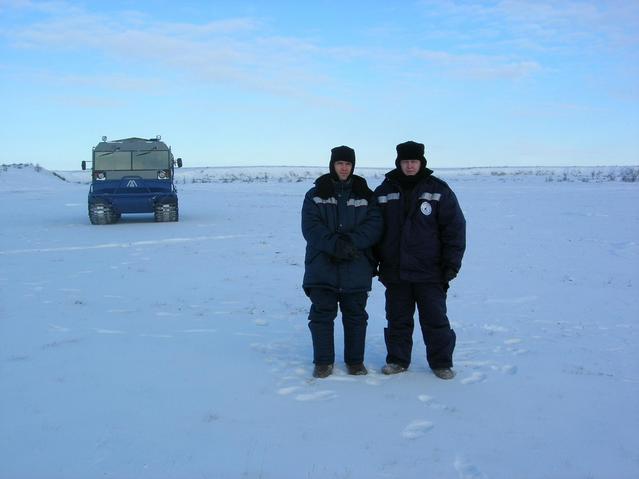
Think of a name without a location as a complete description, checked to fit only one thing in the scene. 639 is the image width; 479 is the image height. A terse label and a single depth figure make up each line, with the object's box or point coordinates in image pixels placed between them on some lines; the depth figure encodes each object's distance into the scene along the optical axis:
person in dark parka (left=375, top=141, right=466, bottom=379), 4.54
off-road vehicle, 16.81
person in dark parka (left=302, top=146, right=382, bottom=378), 4.56
